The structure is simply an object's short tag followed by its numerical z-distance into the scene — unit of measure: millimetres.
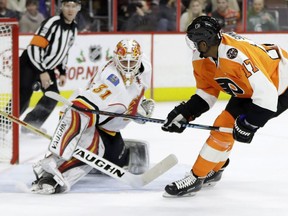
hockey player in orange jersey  6848
